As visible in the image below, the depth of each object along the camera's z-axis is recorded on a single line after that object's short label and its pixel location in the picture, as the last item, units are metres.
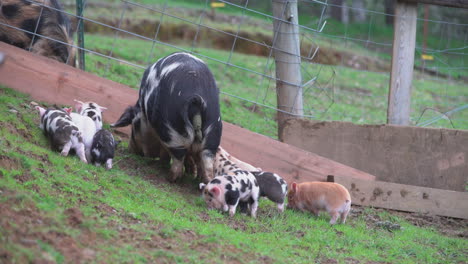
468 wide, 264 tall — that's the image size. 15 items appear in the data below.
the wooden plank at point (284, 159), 16.28
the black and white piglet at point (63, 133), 13.68
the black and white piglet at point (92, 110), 15.09
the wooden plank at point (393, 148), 16.55
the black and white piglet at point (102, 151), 13.96
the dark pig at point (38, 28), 17.59
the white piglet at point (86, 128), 14.15
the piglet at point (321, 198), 14.02
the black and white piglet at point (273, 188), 14.15
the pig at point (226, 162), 14.80
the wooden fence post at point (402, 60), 16.84
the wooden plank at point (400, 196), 15.70
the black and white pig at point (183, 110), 13.66
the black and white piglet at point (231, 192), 13.23
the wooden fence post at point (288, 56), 16.97
